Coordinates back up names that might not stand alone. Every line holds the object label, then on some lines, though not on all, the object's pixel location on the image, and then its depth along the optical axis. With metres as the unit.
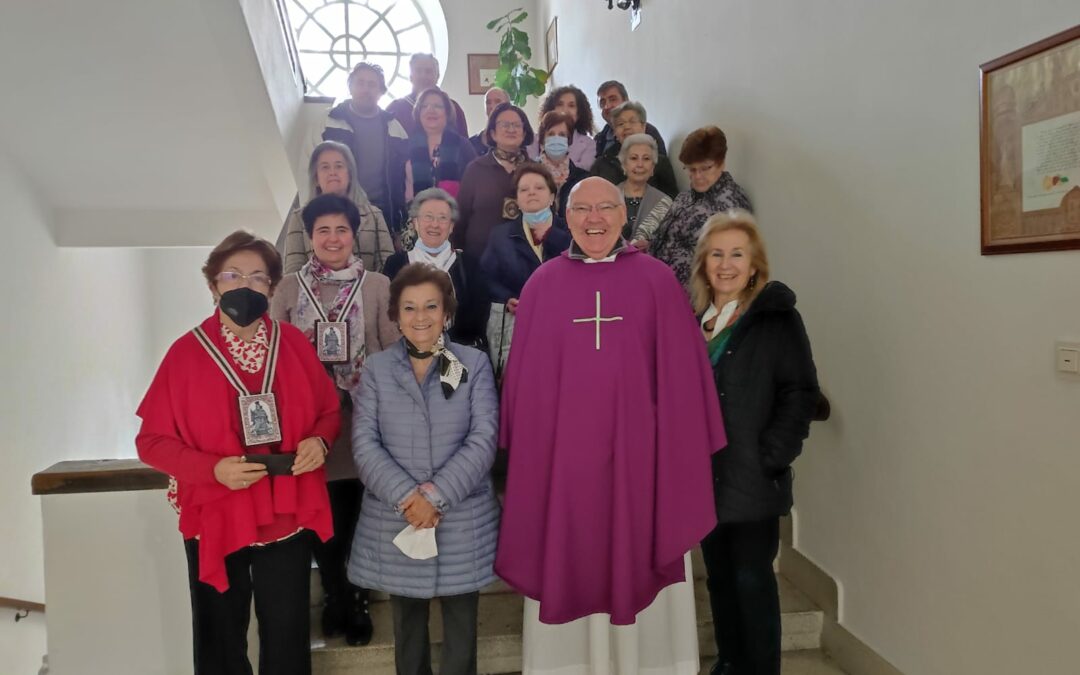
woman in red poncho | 1.82
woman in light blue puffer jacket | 1.92
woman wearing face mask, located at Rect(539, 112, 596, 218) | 3.50
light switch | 1.57
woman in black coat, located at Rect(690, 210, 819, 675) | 2.01
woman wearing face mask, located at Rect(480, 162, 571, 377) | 2.61
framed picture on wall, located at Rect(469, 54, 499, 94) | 7.54
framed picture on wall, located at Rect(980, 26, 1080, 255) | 1.55
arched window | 7.86
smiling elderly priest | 2.04
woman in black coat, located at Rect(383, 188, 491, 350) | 2.67
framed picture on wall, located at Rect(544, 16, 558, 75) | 7.17
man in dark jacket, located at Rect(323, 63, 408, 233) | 3.72
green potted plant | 5.69
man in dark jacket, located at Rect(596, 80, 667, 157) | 4.23
